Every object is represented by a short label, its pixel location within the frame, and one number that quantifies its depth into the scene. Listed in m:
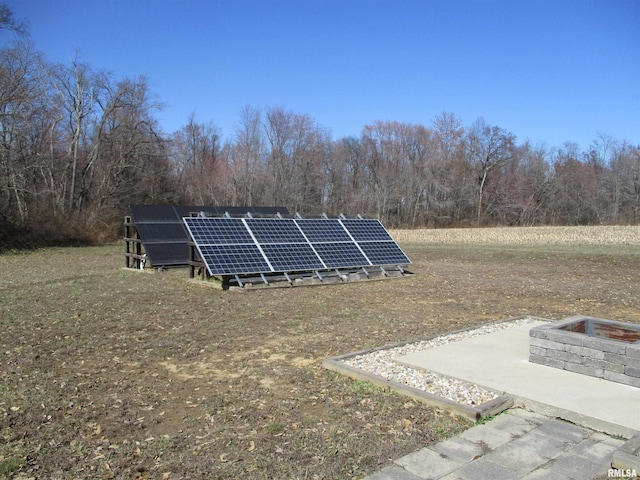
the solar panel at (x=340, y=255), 13.45
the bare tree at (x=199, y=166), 44.28
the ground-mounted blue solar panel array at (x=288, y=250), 12.15
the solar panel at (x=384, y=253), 14.38
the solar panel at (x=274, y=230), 13.54
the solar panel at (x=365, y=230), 15.34
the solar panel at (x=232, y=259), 11.66
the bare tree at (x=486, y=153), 50.09
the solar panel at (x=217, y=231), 12.53
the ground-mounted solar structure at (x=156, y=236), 14.81
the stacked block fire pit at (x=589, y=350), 4.92
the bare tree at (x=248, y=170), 43.88
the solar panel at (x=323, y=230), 14.41
